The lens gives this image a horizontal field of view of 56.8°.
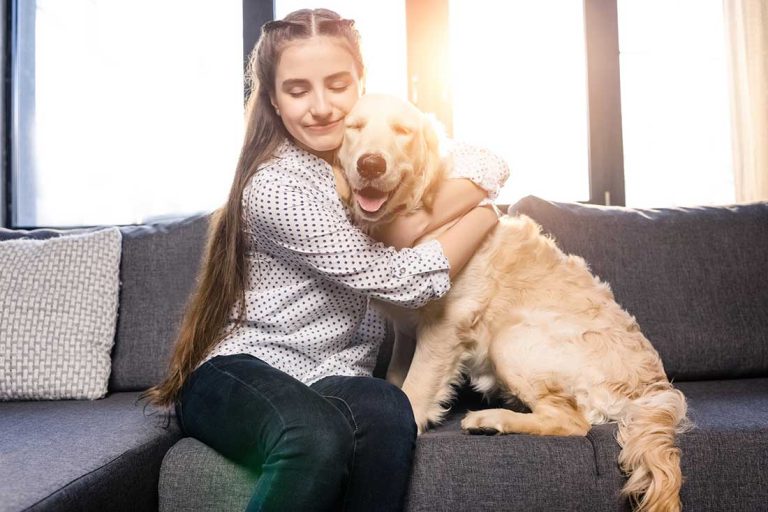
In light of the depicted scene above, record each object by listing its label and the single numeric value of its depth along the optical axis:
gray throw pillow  2.13
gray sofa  1.51
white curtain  3.65
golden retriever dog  1.74
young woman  1.47
